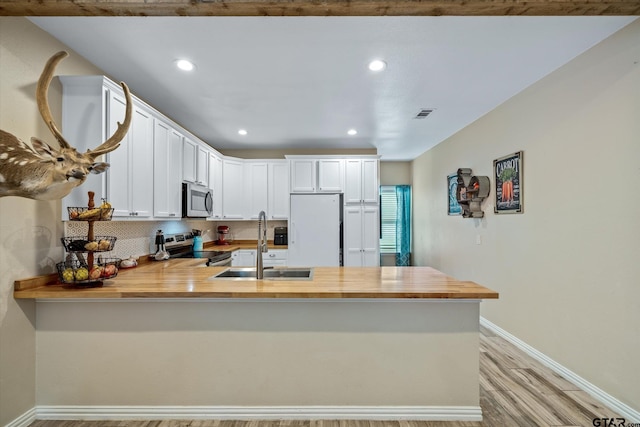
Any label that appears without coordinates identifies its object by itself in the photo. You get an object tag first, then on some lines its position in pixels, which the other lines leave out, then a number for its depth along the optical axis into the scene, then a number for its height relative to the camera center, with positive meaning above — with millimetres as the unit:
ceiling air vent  3469 +1258
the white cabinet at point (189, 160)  3451 +710
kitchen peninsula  1973 -911
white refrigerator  4785 -276
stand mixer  5146 -279
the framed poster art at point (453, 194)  4426 +374
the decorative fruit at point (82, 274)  1924 -350
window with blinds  6617 +10
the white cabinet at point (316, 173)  4875 +740
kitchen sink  2566 -465
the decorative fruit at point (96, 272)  1963 -348
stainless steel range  3631 -423
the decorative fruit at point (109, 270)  2022 -349
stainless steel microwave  3387 +222
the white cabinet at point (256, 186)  5113 +559
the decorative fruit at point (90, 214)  1997 +35
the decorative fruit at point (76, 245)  1966 -169
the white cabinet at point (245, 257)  4695 -600
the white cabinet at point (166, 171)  2840 +485
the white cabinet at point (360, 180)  4883 +626
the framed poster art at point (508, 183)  3043 +373
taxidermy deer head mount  1590 +312
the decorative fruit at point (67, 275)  1904 -353
